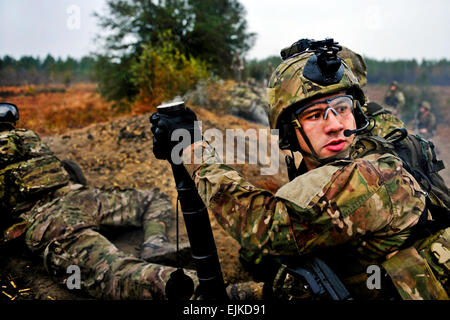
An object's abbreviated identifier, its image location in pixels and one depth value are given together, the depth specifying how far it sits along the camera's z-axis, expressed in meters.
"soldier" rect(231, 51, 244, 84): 16.24
